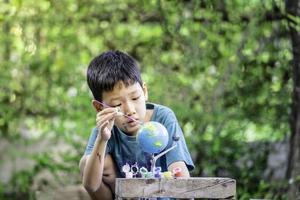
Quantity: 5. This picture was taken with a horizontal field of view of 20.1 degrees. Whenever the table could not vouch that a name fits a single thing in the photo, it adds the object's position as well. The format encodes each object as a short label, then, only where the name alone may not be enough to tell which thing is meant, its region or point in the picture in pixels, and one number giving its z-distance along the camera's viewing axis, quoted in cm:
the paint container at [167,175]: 338
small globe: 349
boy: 371
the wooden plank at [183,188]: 307
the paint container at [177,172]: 359
